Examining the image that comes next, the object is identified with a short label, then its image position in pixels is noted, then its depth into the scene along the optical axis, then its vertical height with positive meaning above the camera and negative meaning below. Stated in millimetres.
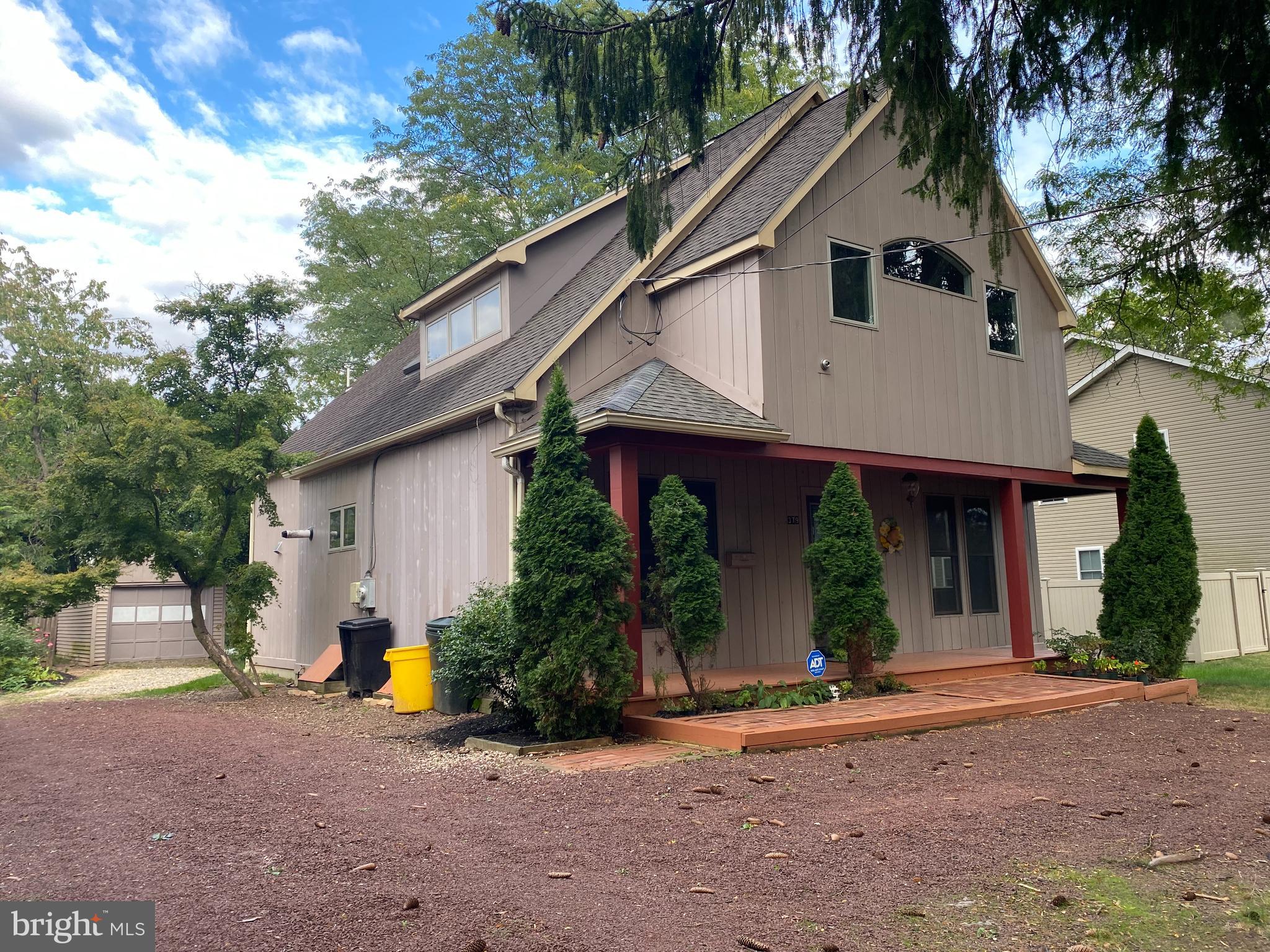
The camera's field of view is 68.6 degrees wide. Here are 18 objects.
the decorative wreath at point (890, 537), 12750 +827
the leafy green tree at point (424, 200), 25969 +12021
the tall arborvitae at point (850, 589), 9352 +98
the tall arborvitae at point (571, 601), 7707 +41
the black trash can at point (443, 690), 10039 -879
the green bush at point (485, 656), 8461 -431
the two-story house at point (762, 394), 10242 +2466
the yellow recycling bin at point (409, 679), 10531 -767
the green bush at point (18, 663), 17375 -789
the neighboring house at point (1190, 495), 16953 +2074
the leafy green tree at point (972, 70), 5164 +3203
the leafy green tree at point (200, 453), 12367 +2209
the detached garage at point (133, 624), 22344 -152
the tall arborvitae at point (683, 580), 8172 +211
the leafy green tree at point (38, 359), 23125 +7838
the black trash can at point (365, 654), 12469 -570
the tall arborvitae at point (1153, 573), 11188 +225
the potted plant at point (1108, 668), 10930 -889
